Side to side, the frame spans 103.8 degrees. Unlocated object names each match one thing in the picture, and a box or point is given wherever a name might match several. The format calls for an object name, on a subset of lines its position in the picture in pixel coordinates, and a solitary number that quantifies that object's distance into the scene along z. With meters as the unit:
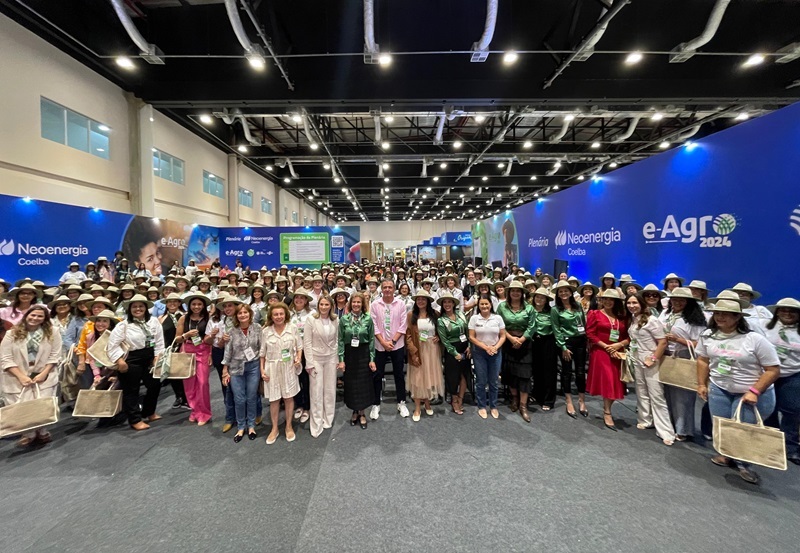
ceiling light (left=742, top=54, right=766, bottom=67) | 6.37
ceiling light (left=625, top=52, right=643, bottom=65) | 6.24
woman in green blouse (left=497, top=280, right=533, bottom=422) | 3.94
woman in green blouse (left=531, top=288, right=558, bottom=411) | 4.03
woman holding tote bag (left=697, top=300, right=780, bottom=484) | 2.62
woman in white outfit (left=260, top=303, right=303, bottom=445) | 3.48
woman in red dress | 3.67
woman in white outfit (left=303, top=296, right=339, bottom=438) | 3.62
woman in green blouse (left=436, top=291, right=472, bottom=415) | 3.99
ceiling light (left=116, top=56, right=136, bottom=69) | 6.62
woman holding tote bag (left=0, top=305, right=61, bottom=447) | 3.23
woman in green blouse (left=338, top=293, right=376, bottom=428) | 3.77
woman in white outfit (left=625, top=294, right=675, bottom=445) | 3.40
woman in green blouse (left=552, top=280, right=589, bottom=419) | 3.97
